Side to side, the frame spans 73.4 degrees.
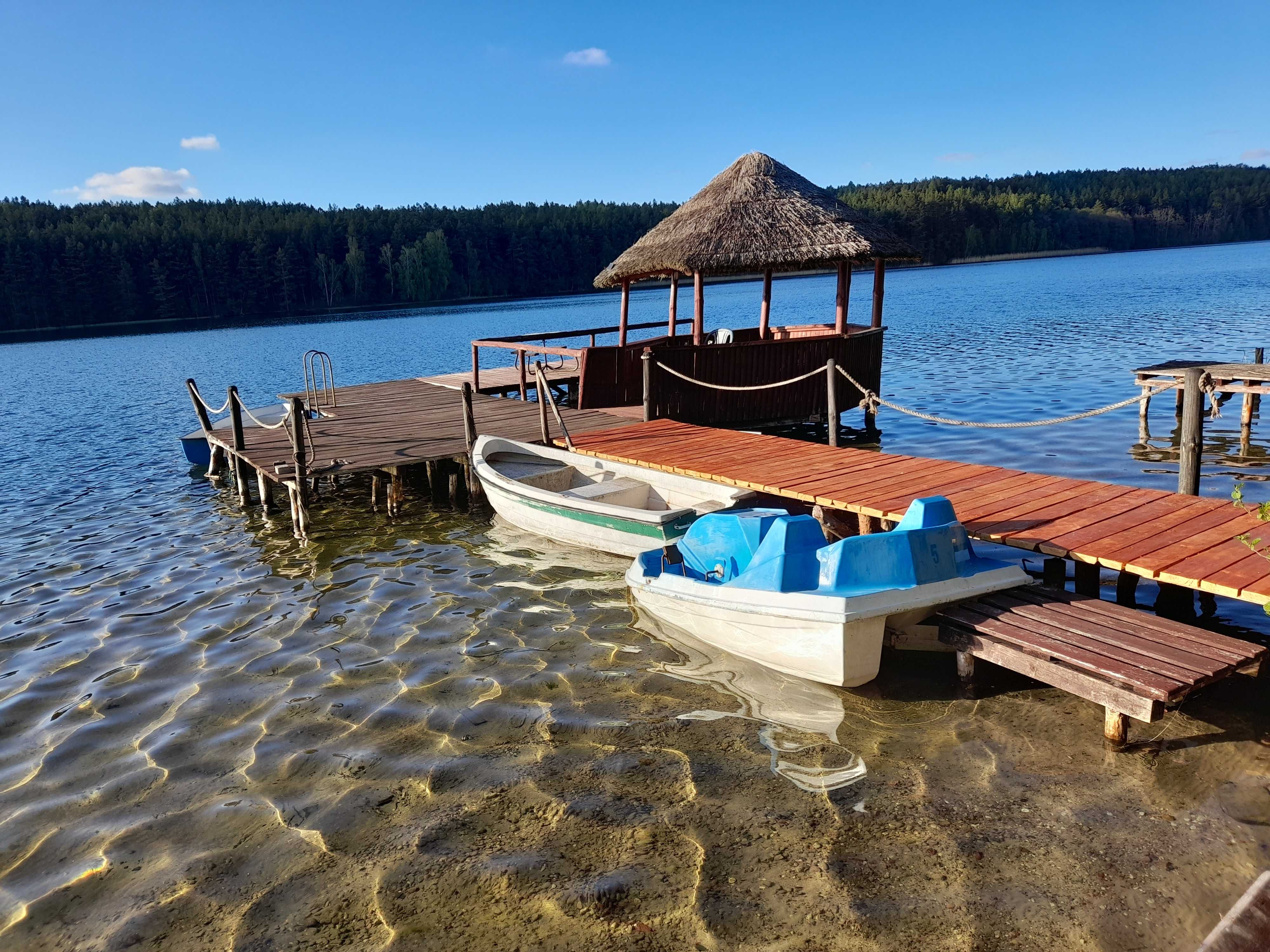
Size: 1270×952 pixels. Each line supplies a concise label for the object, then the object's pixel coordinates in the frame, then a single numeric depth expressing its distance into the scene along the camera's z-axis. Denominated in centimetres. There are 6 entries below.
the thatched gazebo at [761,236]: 1548
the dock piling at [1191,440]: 773
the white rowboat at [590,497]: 873
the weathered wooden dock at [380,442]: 1195
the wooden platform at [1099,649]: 475
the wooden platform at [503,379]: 1912
